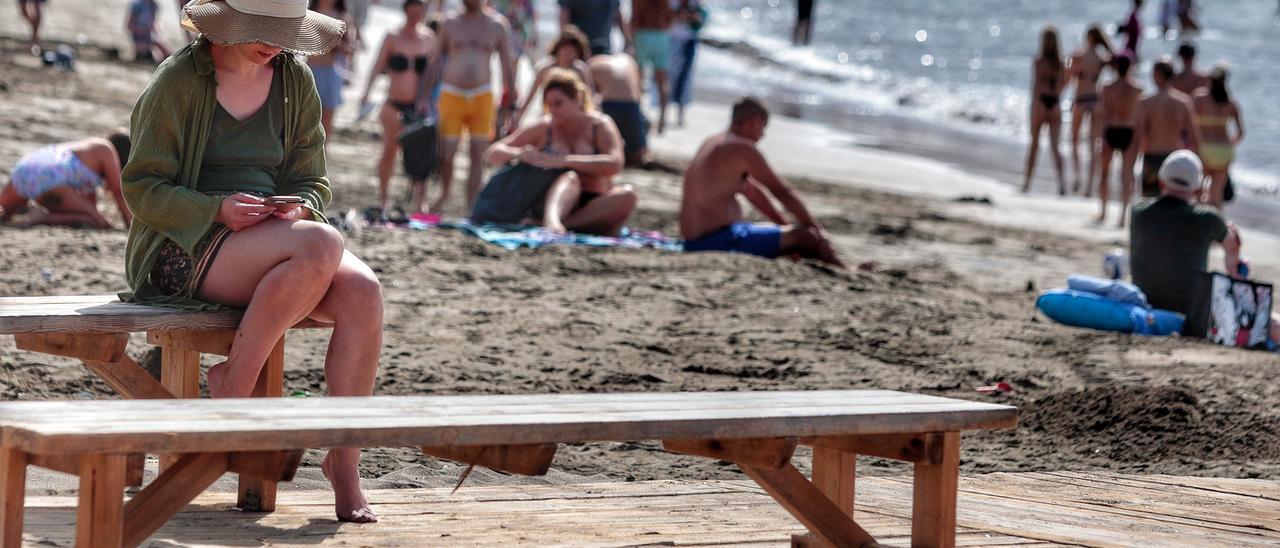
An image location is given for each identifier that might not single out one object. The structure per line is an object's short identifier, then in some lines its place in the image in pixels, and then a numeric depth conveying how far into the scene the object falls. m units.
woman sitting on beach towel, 18.28
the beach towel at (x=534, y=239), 17.41
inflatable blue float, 14.91
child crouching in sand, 16.39
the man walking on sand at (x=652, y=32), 31.34
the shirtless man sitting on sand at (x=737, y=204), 17.20
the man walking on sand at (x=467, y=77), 20.37
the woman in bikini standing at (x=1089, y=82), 29.83
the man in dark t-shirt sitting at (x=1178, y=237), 15.23
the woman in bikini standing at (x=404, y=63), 21.17
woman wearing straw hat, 7.04
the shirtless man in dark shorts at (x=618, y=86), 23.55
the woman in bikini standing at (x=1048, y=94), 30.09
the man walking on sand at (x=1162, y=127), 23.42
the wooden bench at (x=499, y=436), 5.18
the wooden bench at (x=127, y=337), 6.89
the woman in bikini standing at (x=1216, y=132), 24.86
